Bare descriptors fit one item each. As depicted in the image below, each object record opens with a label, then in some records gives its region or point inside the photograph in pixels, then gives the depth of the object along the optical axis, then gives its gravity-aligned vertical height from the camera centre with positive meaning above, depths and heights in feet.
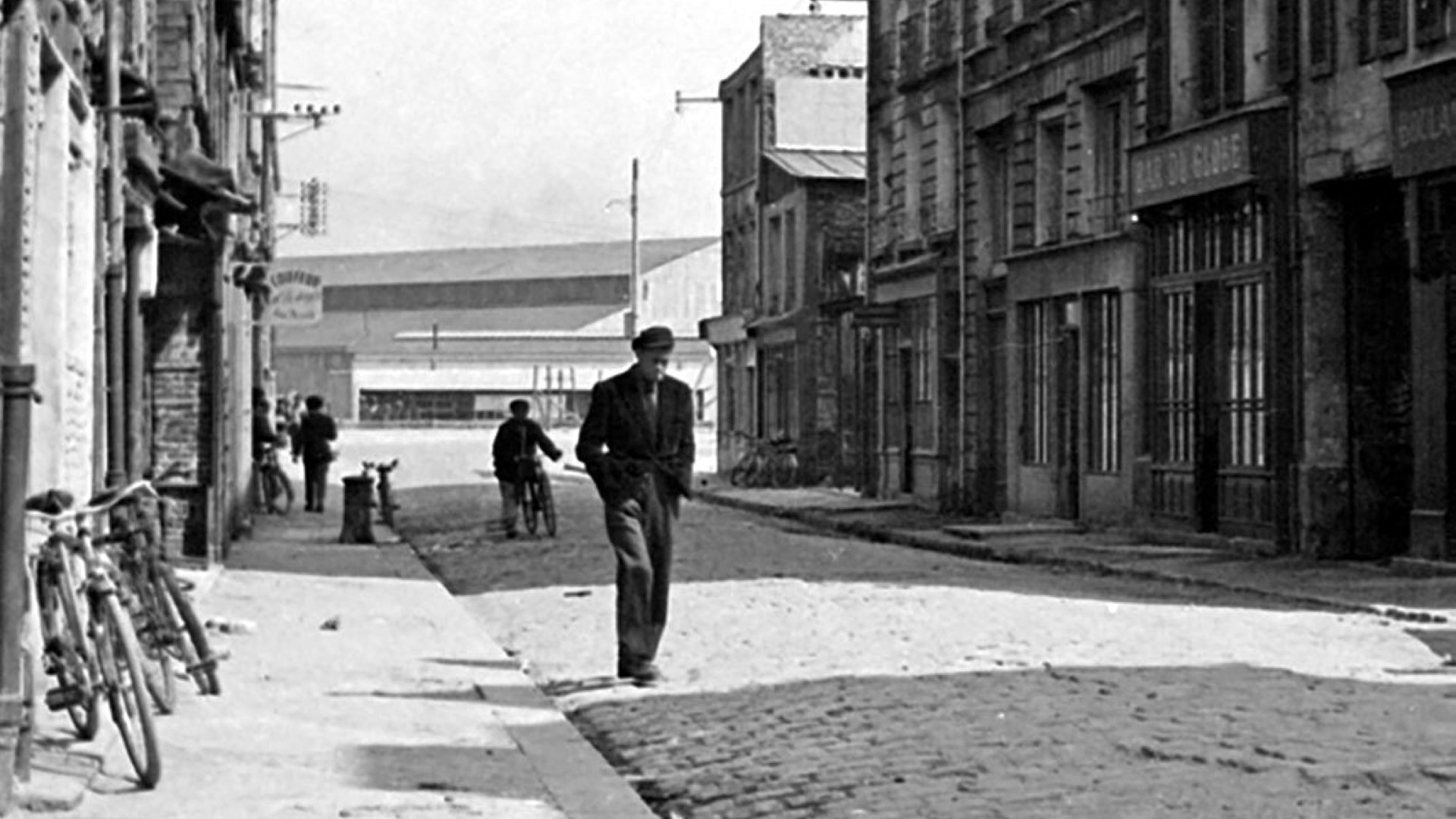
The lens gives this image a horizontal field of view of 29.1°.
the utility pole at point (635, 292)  261.44 +16.05
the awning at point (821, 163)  180.14 +19.12
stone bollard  95.96 -1.98
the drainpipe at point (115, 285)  55.98 +3.69
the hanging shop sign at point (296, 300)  133.90 +7.40
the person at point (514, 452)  100.63 +0.02
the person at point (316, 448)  123.95 +0.21
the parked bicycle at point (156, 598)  39.17 -2.10
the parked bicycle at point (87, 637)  31.96 -2.18
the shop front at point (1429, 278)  71.15 +4.43
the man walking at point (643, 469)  45.37 -0.28
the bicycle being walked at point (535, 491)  100.37 -1.42
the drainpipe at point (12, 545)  28.91 -0.96
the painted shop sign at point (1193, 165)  84.12 +9.00
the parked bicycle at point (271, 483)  121.90 -1.32
